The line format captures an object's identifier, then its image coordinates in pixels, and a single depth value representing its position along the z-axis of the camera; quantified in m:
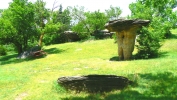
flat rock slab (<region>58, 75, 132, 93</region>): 14.39
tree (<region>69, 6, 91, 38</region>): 55.75
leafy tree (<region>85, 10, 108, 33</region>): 55.03
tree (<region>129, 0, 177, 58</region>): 17.15
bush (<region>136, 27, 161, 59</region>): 27.81
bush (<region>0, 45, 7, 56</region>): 52.28
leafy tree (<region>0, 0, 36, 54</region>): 38.09
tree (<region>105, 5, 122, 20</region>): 68.21
